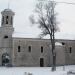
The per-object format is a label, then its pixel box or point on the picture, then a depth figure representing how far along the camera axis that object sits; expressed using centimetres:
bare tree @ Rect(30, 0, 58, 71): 4125
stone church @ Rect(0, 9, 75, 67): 5216
